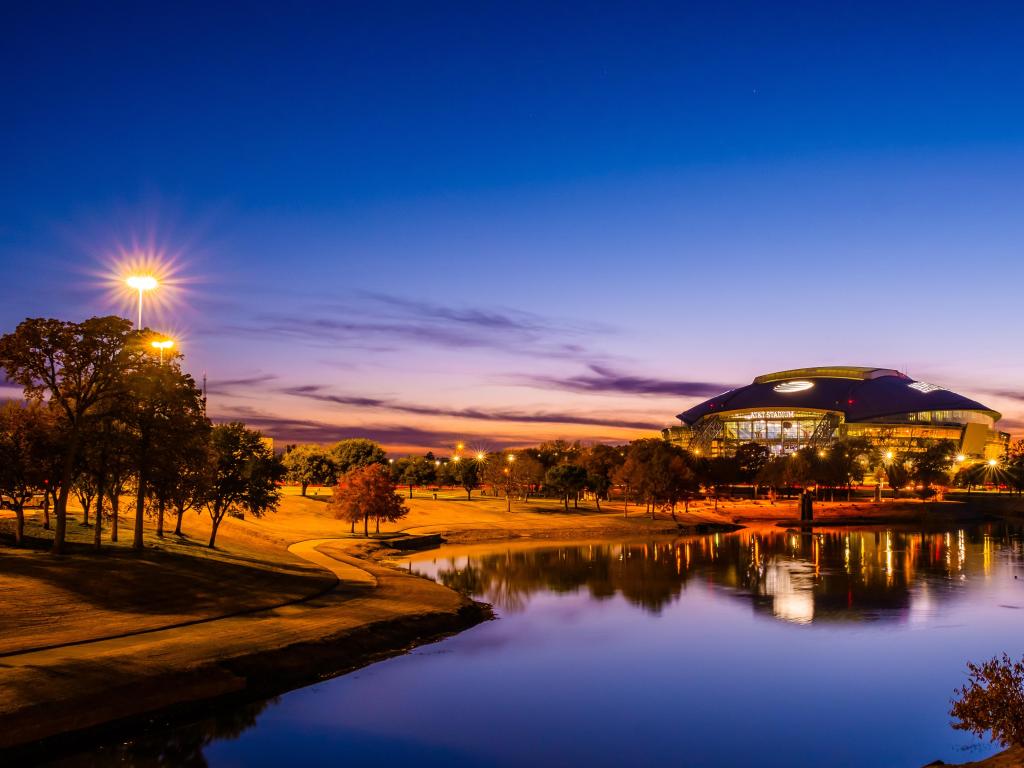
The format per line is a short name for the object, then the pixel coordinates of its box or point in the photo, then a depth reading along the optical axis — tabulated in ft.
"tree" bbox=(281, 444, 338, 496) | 383.24
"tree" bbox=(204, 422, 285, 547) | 185.37
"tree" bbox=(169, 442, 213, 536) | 153.38
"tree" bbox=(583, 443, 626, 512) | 439.10
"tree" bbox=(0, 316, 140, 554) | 122.93
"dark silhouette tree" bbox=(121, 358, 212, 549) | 138.10
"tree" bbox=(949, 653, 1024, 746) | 56.70
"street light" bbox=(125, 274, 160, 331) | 141.69
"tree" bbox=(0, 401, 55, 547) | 133.80
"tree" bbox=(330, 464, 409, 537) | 264.93
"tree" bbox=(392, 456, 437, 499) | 441.27
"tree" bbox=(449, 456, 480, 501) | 457.27
